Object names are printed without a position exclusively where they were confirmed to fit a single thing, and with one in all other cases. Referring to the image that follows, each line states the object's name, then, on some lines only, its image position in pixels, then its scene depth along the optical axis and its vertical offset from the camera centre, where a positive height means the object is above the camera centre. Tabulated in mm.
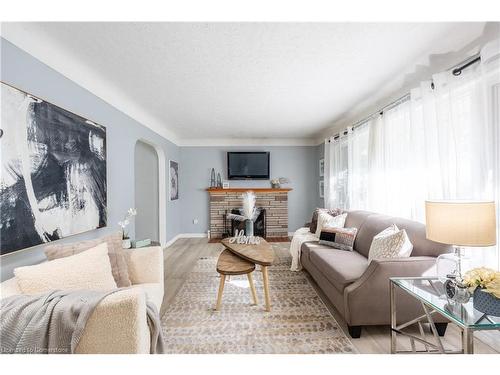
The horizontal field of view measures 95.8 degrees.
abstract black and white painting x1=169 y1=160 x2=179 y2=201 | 5062 +308
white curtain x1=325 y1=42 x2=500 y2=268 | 1639 +420
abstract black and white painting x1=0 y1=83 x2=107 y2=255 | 1421 +173
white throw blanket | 3396 -828
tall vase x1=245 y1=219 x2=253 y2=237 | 2846 -456
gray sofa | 1797 -794
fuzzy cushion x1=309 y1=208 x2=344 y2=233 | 3791 -409
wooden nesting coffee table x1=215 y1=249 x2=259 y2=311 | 2150 -734
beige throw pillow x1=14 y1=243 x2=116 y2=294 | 1240 -469
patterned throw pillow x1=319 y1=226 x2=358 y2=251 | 2899 -620
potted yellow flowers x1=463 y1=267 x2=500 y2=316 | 1127 -513
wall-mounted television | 5707 +683
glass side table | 1076 -656
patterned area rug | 1753 -1192
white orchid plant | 2319 -301
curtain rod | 1739 +1033
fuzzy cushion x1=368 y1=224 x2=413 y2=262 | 1958 -505
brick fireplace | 5660 -349
